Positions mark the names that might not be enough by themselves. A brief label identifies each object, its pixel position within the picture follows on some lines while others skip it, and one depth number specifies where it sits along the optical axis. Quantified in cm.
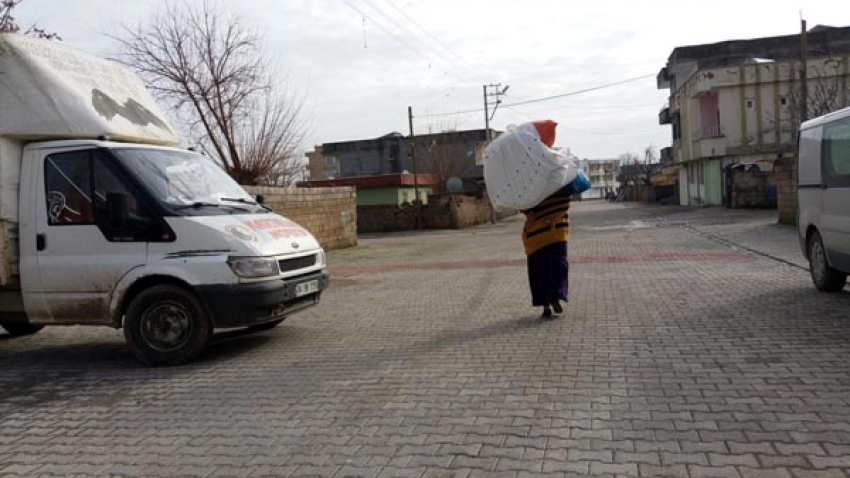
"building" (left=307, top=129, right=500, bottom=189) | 6116
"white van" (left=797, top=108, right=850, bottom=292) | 750
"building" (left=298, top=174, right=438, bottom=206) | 4438
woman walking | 764
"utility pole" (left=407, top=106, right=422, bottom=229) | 4134
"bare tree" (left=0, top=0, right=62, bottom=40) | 1444
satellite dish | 5112
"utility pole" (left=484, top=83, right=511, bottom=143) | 5050
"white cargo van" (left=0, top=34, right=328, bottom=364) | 630
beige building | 3772
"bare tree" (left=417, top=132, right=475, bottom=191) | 6053
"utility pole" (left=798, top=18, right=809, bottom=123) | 2440
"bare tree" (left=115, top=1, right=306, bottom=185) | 2342
